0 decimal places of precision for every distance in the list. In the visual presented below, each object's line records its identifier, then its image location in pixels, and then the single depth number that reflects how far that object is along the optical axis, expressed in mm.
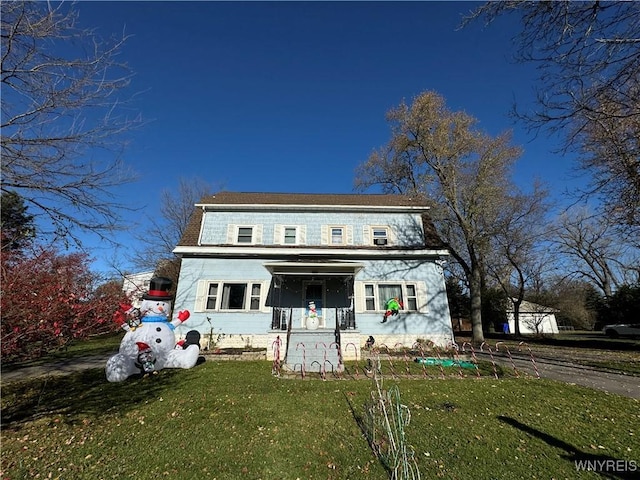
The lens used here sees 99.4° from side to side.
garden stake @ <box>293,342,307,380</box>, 8844
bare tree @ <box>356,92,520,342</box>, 16953
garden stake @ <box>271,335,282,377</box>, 8852
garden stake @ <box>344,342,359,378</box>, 10935
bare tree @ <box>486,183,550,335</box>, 20031
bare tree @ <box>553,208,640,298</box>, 25312
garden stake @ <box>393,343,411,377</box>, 9120
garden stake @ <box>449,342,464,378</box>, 8948
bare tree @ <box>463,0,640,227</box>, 3863
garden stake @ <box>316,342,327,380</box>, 8500
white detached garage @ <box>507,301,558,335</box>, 30912
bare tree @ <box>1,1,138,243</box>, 4027
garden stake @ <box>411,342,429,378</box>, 8556
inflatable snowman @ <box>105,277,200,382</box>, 7935
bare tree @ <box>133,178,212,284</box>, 23797
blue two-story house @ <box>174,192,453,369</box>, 12688
